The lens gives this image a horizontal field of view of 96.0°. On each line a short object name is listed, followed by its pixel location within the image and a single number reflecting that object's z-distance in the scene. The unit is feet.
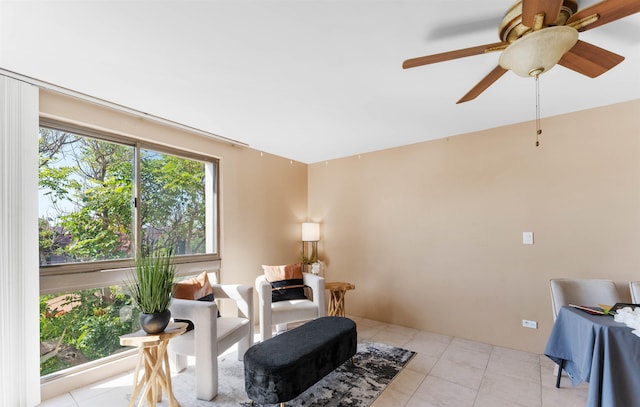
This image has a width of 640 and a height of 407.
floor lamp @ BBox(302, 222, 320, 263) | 14.42
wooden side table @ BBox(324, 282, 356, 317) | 11.38
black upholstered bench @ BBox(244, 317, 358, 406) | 6.00
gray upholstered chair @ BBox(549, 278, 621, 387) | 7.94
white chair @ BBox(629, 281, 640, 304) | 7.46
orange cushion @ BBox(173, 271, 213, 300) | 8.34
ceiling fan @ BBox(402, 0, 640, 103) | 3.79
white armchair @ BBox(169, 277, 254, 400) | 7.04
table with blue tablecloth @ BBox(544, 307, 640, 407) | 5.12
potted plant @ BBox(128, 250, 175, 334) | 6.15
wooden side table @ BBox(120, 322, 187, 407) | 6.01
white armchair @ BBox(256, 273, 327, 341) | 9.43
